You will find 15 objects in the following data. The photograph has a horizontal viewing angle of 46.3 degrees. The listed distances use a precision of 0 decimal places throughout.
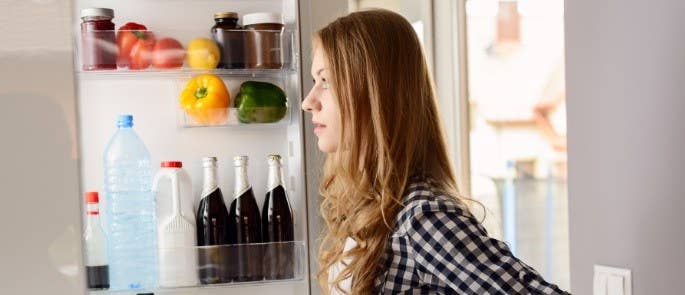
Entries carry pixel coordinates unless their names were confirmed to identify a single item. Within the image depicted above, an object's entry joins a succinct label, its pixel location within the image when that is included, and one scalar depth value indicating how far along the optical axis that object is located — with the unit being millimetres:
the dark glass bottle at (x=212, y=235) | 1881
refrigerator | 1894
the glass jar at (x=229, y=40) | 1877
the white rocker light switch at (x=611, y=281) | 1250
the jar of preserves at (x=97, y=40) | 1814
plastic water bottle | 1856
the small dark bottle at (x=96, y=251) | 1828
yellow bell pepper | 1870
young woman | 1205
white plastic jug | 1861
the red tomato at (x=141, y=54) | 1840
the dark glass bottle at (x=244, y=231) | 1892
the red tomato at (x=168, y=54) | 1862
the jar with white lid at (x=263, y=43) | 1878
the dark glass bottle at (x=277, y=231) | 1901
